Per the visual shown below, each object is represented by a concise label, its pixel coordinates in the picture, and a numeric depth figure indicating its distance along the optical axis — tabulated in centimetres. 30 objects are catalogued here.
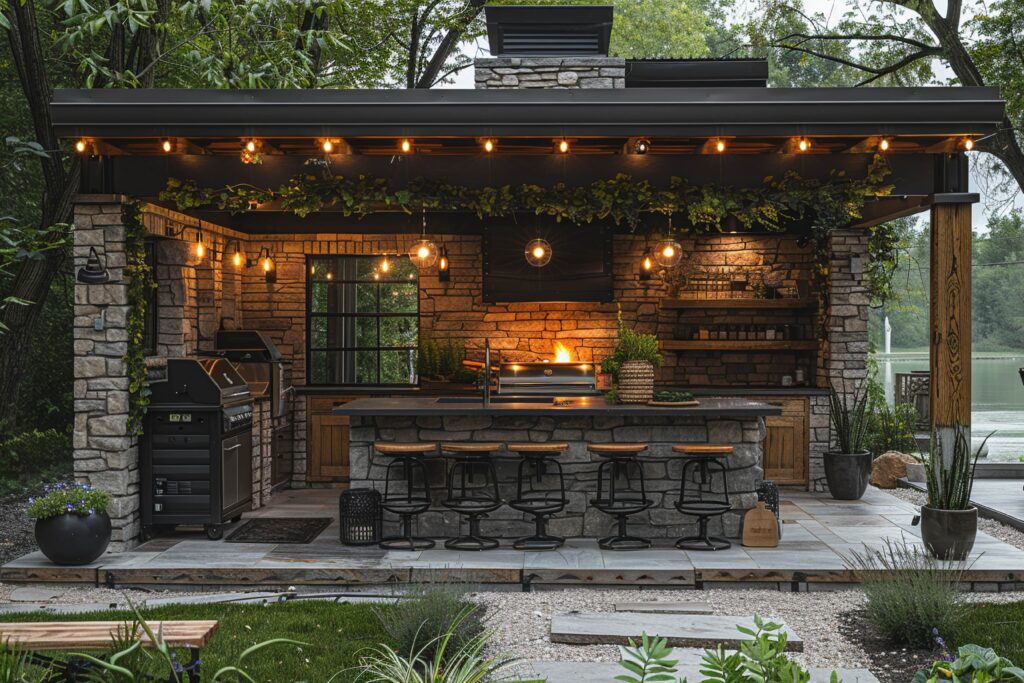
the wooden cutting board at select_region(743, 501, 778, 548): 714
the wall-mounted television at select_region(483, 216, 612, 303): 1030
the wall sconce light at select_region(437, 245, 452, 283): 1036
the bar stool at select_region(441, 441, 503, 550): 723
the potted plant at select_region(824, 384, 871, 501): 931
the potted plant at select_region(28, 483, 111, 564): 659
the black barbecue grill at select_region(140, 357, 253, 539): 746
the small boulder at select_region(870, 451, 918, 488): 1037
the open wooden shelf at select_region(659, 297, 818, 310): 1045
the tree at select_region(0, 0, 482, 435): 862
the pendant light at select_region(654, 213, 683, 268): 852
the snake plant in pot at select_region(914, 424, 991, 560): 657
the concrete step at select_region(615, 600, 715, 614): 569
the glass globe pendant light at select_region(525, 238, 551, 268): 848
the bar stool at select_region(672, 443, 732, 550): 715
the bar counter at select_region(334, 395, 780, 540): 742
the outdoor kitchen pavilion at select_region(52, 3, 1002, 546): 659
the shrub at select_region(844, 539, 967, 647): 487
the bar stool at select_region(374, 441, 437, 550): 723
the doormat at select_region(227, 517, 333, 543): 751
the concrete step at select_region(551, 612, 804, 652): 495
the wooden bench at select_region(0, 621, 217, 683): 380
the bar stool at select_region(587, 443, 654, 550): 717
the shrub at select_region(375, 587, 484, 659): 461
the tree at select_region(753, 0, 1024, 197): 1206
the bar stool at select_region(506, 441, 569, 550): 719
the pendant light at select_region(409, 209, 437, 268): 1026
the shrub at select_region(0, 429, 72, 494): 1061
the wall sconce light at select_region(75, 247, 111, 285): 707
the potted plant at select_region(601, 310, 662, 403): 757
